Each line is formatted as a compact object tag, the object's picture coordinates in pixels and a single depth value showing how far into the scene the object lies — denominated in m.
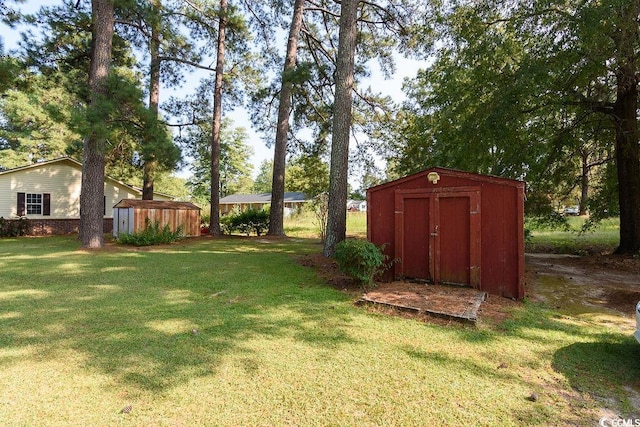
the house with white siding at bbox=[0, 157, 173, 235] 16.45
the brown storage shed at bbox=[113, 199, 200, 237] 13.64
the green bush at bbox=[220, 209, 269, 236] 17.16
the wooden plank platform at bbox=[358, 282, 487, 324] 4.35
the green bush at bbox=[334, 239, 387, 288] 5.63
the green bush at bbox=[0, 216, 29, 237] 15.60
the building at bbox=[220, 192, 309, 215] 40.31
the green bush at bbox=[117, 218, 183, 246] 12.42
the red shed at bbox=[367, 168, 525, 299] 5.38
